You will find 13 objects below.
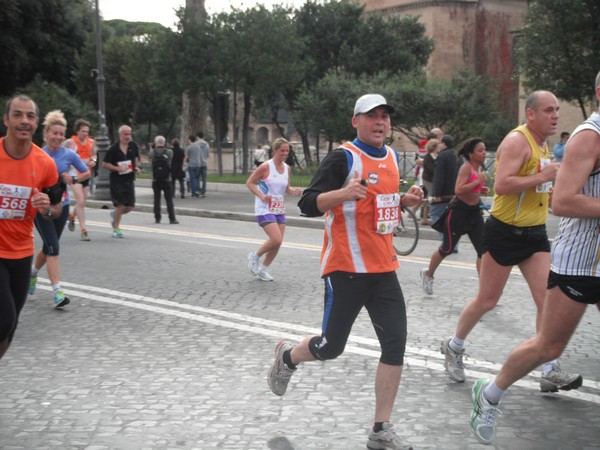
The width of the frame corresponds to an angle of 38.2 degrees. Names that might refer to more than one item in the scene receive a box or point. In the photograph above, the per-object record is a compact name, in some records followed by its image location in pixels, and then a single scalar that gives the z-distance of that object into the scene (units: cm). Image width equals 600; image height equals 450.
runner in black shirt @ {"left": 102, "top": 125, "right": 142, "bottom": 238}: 1510
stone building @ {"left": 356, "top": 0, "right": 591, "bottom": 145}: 5034
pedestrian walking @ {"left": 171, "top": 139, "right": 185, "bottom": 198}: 2473
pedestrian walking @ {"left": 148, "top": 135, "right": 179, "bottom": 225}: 1781
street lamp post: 2595
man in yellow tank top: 549
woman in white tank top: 1018
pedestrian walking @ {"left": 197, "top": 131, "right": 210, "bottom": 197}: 2598
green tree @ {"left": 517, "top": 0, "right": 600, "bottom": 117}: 2467
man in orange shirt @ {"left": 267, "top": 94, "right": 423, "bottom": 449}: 466
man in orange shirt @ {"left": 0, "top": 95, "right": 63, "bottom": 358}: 529
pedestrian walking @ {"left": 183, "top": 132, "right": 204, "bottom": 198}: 2588
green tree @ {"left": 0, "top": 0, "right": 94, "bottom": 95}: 4306
